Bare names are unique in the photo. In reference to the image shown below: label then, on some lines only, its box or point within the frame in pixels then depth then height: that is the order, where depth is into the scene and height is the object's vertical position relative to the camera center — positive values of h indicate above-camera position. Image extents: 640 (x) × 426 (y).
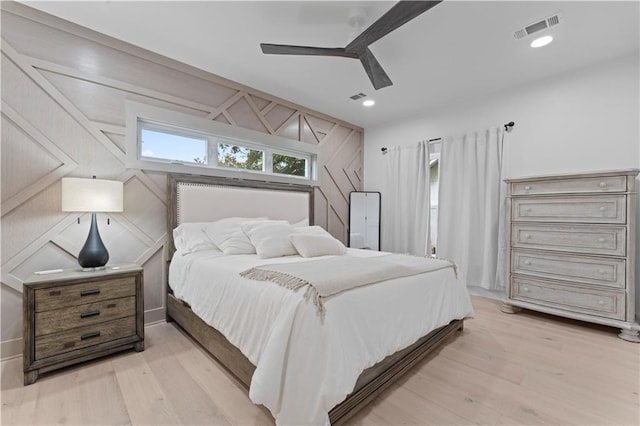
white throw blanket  1.50 -0.38
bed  1.32 -0.69
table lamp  2.12 +0.05
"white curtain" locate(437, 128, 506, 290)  3.63 +0.11
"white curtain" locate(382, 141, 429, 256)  4.39 +0.21
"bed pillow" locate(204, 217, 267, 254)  2.74 -0.26
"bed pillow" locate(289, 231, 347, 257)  2.70 -0.32
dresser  2.55 -0.31
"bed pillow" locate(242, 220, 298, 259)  2.64 -0.26
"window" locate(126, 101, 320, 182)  2.81 +0.76
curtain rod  3.55 +1.12
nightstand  1.87 -0.78
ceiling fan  1.70 +1.25
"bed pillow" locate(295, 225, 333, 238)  3.07 -0.21
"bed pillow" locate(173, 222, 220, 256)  2.71 -0.29
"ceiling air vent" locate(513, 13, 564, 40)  2.29 +1.60
